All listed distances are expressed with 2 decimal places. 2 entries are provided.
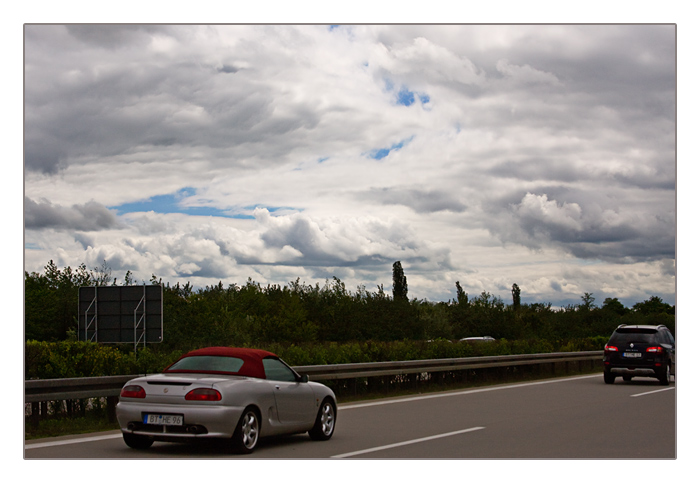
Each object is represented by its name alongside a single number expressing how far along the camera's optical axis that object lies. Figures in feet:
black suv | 76.59
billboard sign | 84.79
